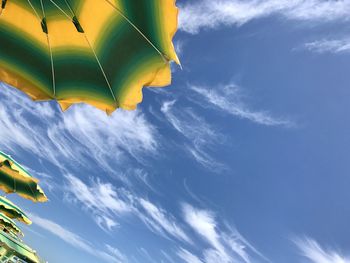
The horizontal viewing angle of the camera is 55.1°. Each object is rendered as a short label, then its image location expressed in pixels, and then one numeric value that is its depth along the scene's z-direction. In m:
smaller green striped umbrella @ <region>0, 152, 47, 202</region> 10.19
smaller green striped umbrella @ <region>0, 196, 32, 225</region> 11.55
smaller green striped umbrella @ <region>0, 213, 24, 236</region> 11.23
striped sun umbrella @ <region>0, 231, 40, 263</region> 8.19
